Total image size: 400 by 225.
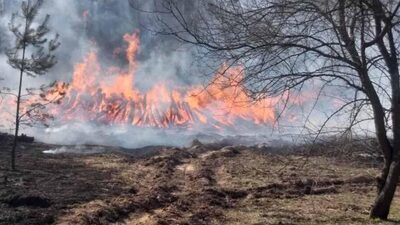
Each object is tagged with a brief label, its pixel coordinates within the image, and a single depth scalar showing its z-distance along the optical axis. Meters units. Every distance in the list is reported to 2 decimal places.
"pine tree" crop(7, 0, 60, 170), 21.38
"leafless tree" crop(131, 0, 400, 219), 7.65
